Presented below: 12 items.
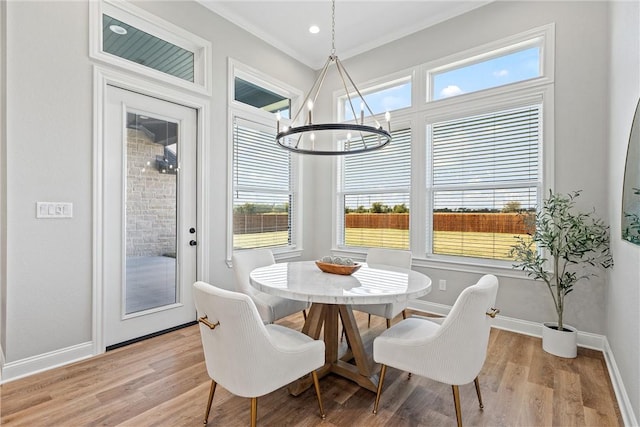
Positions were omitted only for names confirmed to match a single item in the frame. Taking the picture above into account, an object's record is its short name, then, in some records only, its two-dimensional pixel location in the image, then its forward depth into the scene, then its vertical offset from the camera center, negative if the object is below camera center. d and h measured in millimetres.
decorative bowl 2234 -415
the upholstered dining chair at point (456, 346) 1495 -692
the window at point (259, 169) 3688 +553
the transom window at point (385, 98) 3918 +1546
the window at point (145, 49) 2656 +1515
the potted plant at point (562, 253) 2537 -336
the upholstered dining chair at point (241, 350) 1369 -661
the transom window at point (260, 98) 3764 +1486
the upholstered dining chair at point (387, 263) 2512 -488
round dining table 1728 -464
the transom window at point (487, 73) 3086 +1524
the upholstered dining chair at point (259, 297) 2459 -719
